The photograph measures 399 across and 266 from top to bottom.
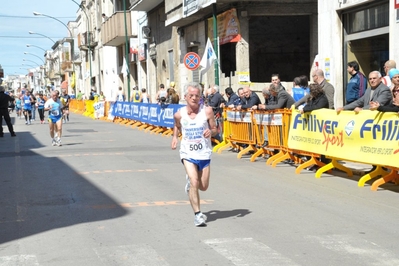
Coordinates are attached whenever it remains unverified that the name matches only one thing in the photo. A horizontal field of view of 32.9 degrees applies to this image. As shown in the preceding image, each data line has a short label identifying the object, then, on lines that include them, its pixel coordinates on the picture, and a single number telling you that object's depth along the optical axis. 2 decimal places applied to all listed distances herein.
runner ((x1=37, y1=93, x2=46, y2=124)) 36.00
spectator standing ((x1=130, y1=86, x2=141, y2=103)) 35.12
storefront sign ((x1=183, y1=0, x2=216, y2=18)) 26.81
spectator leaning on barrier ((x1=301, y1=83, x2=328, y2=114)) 13.00
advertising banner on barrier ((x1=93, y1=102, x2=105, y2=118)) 39.10
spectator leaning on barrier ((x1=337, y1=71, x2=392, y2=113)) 11.38
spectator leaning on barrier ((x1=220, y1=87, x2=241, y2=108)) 17.76
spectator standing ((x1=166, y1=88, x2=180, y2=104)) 24.83
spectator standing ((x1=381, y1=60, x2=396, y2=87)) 12.53
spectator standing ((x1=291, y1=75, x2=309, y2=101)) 14.80
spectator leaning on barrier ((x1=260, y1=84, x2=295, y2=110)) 14.75
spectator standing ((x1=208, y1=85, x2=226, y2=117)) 19.30
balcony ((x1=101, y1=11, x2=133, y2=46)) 46.03
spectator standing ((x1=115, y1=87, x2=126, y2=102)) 37.40
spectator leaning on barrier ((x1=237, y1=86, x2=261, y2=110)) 16.44
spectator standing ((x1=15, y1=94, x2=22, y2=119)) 47.19
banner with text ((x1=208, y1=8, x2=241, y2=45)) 26.91
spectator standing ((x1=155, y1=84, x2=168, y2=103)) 26.76
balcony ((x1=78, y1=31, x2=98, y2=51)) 66.04
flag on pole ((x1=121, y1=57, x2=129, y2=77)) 40.61
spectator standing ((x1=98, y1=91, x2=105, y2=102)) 42.65
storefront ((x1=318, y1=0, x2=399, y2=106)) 17.38
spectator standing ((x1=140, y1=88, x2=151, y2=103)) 32.84
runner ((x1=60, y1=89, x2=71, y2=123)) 36.63
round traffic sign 24.20
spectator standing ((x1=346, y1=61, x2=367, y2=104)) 13.11
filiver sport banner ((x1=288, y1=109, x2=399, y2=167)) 10.62
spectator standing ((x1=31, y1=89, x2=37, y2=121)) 38.12
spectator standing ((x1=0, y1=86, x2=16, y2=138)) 25.05
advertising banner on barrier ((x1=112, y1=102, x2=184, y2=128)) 24.00
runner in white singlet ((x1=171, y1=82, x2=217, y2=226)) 8.12
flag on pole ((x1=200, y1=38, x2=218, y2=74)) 23.62
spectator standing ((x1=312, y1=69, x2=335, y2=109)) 13.41
